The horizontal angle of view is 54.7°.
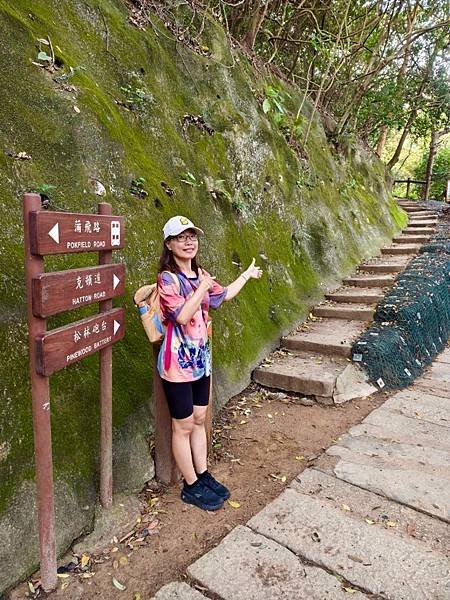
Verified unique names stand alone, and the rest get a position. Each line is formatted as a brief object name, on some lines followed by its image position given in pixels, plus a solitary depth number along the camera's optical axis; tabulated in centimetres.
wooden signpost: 200
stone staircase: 438
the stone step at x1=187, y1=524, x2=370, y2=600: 208
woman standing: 263
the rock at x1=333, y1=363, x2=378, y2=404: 432
